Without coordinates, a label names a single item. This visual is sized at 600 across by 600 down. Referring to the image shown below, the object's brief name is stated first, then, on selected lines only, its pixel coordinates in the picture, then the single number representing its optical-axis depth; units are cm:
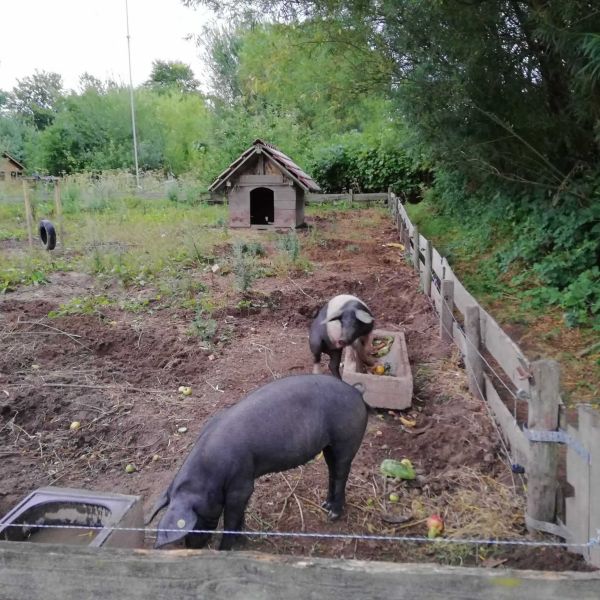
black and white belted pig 459
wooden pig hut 1302
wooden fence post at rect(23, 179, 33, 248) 1027
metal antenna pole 2429
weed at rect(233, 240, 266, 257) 1012
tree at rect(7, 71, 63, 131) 4891
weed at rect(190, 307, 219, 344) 592
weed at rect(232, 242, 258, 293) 750
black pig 256
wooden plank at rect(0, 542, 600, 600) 129
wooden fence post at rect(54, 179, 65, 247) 1073
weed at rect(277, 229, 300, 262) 945
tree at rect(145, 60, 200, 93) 6125
